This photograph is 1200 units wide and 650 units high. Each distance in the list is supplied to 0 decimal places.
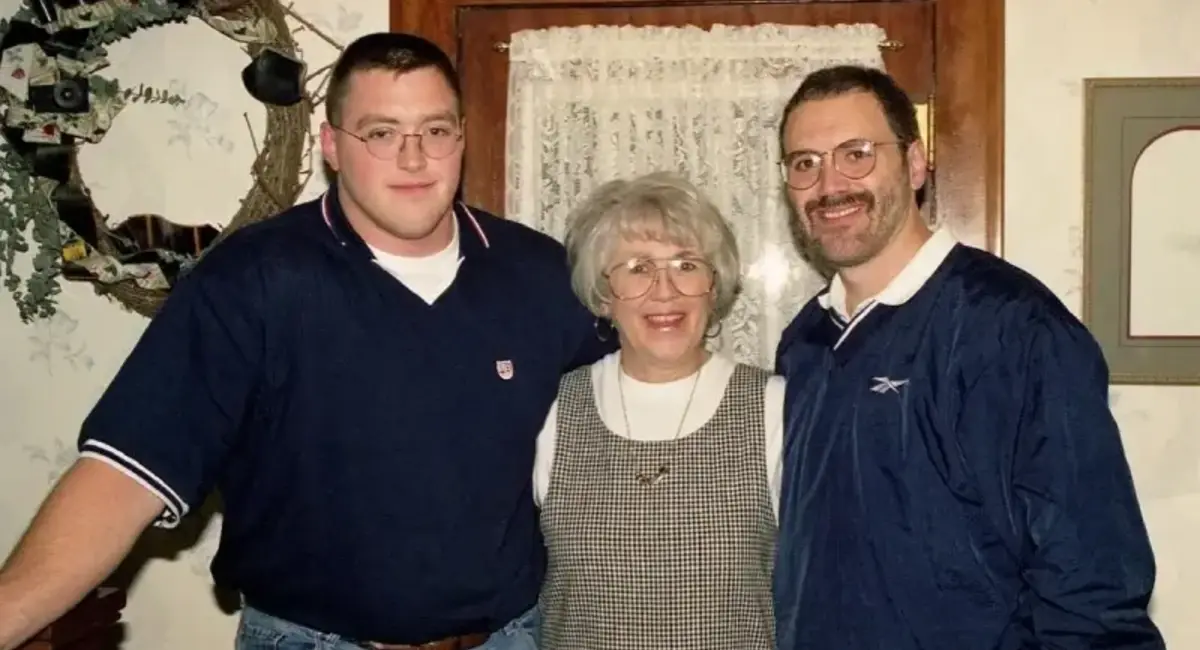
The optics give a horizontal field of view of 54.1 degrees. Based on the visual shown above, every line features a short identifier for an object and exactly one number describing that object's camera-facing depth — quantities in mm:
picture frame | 2406
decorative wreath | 2520
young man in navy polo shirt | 1717
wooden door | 2441
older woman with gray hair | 1854
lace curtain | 2477
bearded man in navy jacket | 1532
